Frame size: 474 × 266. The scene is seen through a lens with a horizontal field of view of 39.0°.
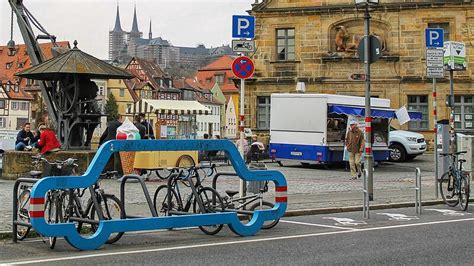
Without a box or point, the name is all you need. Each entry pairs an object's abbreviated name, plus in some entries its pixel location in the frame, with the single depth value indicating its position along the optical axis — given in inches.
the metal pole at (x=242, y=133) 510.9
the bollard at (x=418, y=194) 546.9
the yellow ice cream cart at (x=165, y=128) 729.0
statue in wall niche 1621.6
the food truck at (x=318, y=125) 1065.5
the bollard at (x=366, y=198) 508.7
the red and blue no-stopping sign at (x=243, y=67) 534.3
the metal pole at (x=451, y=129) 754.2
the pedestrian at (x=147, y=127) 866.3
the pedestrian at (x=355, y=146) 917.8
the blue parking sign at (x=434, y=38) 682.2
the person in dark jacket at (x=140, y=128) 812.6
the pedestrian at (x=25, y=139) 799.1
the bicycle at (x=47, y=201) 366.6
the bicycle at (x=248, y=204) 443.5
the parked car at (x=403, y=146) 1243.2
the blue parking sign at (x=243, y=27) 540.4
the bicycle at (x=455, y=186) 571.5
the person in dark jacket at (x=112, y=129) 775.1
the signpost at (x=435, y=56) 668.1
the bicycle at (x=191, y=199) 421.1
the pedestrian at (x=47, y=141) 670.5
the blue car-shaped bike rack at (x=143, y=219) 345.1
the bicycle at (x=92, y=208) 370.9
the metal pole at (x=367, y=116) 604.1
